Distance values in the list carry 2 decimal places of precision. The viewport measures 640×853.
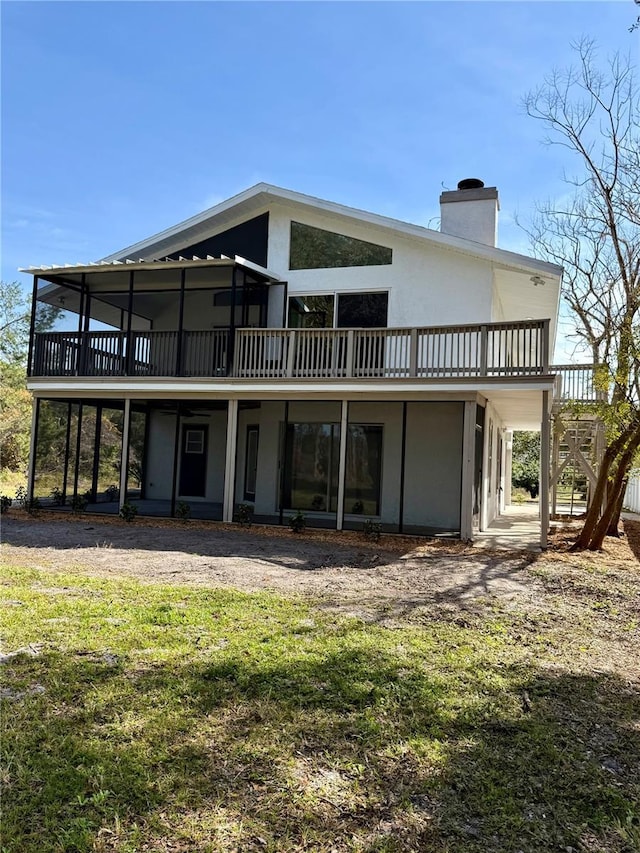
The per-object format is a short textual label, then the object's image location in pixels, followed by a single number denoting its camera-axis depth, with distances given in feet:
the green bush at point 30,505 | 48.16
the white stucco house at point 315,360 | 41.52
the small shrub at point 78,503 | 48.04
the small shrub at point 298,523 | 41.55
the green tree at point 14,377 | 89.61
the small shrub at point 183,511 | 45.34
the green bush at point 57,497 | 52.22
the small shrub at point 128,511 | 44.83
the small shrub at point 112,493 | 55.25
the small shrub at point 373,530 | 39.27
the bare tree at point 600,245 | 38.58
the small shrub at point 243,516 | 43.80
